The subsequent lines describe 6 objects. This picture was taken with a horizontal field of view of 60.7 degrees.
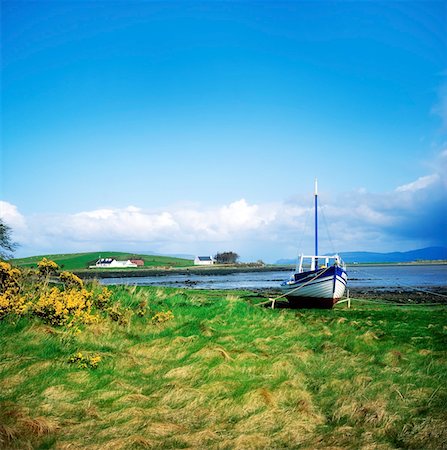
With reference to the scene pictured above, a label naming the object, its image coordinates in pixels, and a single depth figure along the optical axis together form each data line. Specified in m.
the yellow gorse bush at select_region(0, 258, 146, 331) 11.81
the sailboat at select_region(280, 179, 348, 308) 28.50
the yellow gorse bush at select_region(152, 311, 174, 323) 13.82
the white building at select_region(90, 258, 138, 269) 147.62
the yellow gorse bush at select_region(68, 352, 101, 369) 8.66
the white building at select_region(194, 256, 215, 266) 174.00
